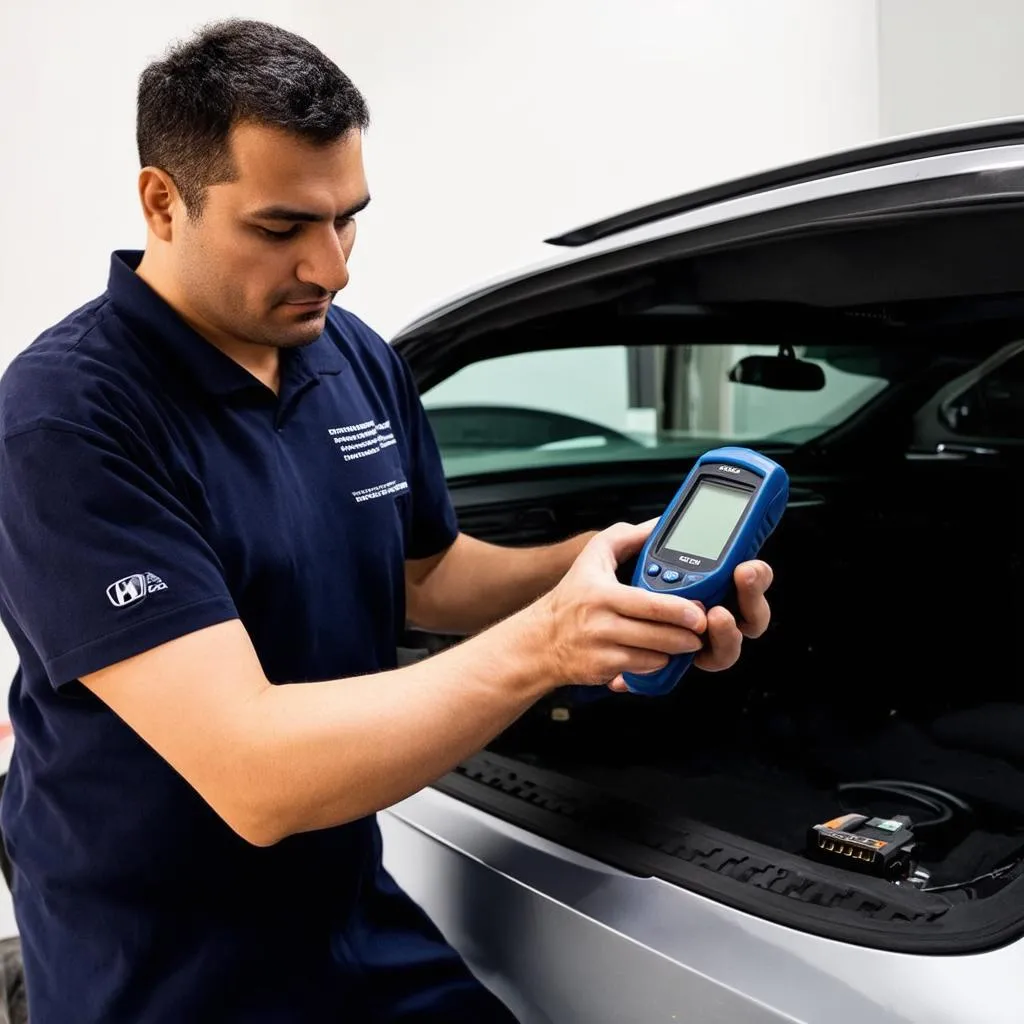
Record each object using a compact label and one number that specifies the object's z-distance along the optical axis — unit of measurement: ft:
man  2.69
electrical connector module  3.07
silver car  2.80
